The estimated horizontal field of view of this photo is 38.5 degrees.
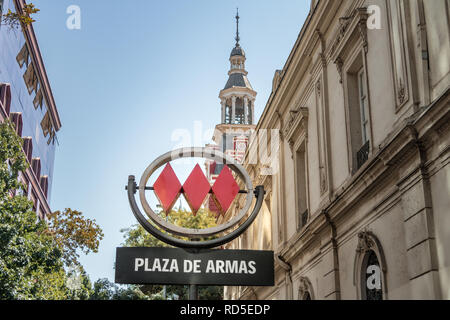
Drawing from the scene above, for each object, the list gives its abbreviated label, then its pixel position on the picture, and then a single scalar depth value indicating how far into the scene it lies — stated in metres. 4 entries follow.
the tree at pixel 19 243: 20.52
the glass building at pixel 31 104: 48.72
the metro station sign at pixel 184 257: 5.27
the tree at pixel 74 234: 25.95
